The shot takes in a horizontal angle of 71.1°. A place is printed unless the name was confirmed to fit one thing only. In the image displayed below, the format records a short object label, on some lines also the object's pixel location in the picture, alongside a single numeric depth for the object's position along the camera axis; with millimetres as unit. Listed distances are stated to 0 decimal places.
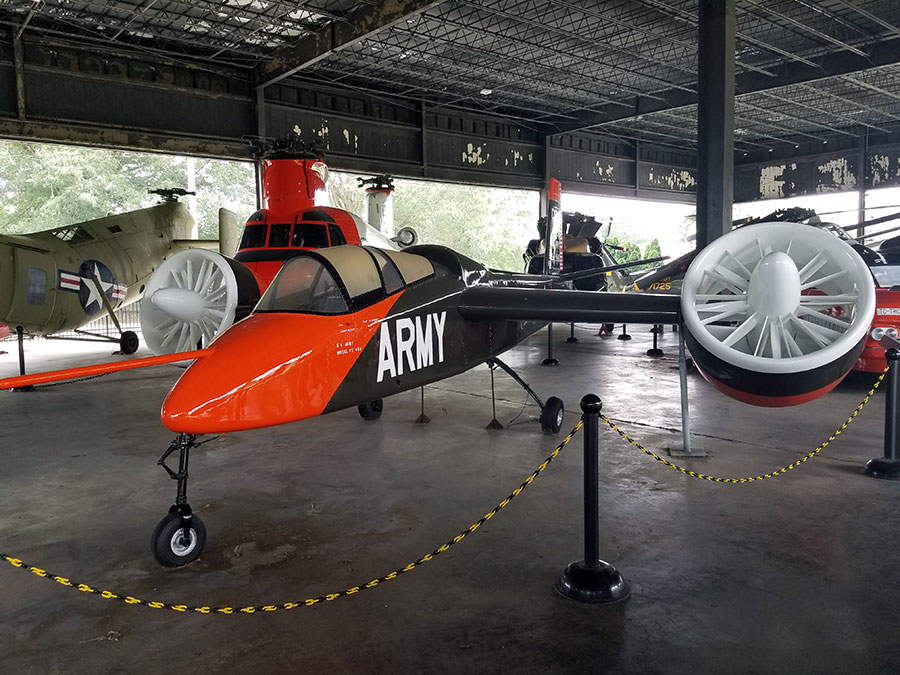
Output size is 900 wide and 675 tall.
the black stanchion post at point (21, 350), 9933
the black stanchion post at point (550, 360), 11912
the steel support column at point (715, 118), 10883
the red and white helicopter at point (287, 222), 9102
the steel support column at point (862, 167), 24547
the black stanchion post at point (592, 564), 3297
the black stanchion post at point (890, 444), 4867
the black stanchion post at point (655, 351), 12841
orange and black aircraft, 3758
